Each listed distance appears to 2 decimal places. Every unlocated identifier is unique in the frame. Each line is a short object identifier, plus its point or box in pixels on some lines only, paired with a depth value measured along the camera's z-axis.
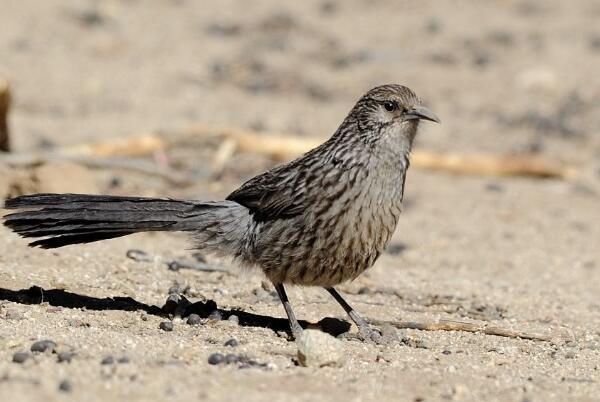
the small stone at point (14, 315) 10.80
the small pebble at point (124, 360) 9.20
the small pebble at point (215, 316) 11.60
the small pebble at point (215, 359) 9.60
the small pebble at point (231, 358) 9.67
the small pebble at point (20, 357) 9.17
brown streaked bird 11.20
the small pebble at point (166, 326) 11.02
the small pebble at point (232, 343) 10.36
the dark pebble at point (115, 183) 18.55
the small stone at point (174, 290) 12.60
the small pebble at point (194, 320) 11.43
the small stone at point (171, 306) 11.79
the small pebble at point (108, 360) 9.15
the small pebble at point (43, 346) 9.51
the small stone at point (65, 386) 8.43
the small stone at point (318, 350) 9.63
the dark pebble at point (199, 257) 14.41
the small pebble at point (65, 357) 9.25
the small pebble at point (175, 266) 13.73
